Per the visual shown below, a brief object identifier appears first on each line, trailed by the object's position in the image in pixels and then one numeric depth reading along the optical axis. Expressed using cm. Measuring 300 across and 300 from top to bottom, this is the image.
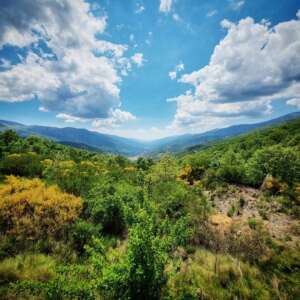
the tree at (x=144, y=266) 303
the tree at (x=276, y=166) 1509
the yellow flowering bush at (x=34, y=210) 531
